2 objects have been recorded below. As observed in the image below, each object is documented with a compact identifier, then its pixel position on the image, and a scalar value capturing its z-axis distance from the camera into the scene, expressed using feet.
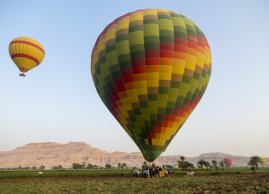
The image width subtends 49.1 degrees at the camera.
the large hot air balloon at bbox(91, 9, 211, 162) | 95.50
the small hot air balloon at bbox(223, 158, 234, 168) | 543.39
